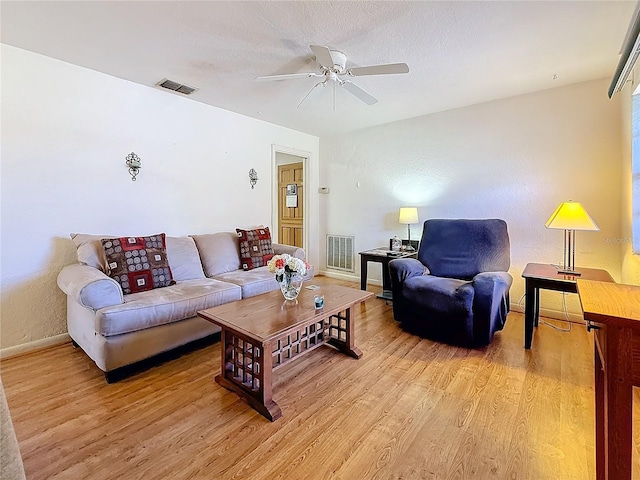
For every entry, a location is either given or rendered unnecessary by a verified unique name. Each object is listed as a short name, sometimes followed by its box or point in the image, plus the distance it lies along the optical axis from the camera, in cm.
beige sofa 206
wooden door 570
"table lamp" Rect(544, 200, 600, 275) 242
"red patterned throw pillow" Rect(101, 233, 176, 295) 251
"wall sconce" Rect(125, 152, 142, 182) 305
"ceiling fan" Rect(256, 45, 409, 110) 216
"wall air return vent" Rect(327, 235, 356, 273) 502
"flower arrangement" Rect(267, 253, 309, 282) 218
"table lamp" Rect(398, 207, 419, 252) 395
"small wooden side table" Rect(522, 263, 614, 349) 235
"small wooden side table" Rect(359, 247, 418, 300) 382
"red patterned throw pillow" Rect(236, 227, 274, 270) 355
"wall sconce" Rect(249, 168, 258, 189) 422
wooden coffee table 177
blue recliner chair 254
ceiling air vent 301
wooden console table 91
